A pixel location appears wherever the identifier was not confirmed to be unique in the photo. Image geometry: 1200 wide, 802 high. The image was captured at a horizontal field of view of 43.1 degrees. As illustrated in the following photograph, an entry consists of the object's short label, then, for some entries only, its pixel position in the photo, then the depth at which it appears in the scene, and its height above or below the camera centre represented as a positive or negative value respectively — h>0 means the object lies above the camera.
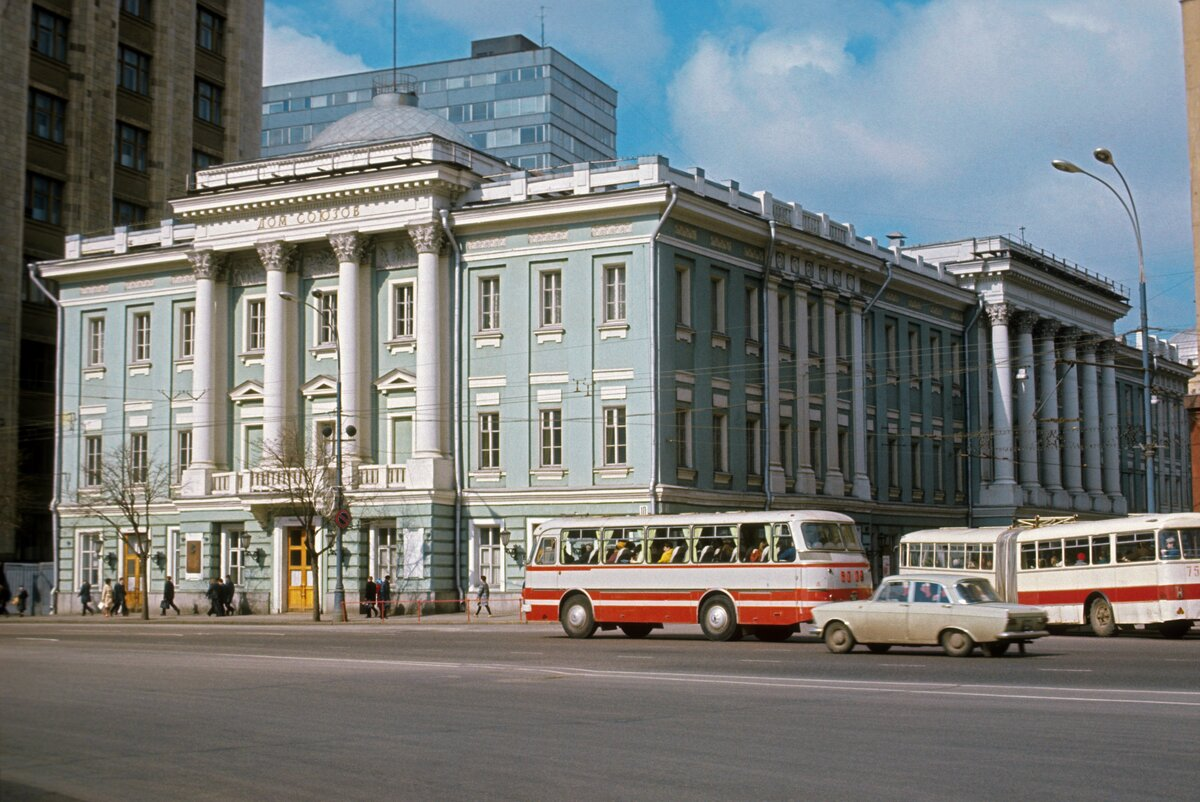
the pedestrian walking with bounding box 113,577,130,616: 52.59 -2.57
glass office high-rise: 115.81 +32.95
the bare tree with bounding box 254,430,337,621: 47.25 +1.37
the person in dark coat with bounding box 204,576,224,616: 49.84 -2.45
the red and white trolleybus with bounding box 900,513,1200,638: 31.31 -1.13
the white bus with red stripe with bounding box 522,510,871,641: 30.23 -1.04
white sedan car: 24.19 -1.61
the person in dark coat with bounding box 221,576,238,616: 49.84 -2.32
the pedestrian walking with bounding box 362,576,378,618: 47.22 -2.27
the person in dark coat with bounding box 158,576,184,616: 51.44 -2.42
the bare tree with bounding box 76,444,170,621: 53.00 +1.20
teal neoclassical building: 47.59 +5.61
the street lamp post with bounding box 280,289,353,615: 44.03 +0.50
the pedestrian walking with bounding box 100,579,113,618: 52.69 -2.57
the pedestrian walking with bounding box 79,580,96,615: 54.12 -2.53
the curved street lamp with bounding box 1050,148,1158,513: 35.75 +5.93
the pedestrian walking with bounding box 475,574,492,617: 45.38 -2.20
